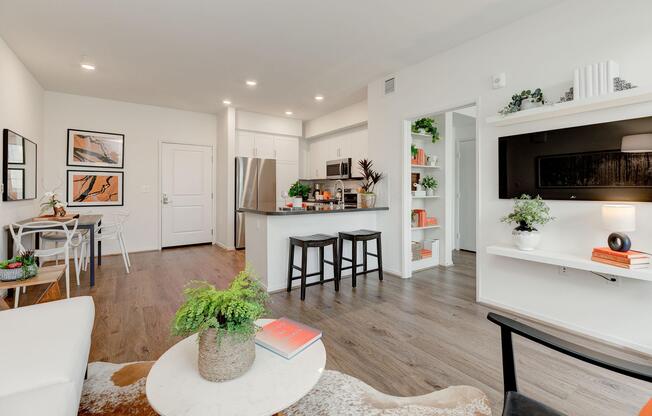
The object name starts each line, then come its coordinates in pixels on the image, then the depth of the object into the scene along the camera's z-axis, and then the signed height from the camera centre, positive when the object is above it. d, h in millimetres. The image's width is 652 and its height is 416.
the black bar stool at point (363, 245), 3656 -449
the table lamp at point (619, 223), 2143 -95
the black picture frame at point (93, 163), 5043 +901
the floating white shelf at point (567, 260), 2047 -403
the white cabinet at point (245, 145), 6109 +1316
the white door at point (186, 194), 5969 +306
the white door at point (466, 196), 5848 +265
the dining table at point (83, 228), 3430 -255
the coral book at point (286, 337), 1346 -603
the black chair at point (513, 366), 970 -506
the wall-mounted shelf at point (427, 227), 4484 -267
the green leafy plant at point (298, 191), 4709 +289
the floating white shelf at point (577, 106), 2112 +803
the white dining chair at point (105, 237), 4180 -396
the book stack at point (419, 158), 4504 +764
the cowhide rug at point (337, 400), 1600 -1050
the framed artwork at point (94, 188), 5129 +368
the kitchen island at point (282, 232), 3547 -277
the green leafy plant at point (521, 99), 2611 +973
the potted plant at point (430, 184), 4730 +398
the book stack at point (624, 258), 2074 -341
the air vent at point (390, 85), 4098 +1687
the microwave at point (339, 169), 5818 +802
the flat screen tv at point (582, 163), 2211 +385
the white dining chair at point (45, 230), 2990 -214
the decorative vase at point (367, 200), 4277 +135
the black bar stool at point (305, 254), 3250 -497
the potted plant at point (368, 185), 4289 +358
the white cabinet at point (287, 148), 6656 +1362
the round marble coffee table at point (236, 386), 1015 -649
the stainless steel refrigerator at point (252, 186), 5965 +487
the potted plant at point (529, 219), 2625 -81
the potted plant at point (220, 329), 1133 -449
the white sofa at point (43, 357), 1042 -594
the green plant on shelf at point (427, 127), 4530 +1244
